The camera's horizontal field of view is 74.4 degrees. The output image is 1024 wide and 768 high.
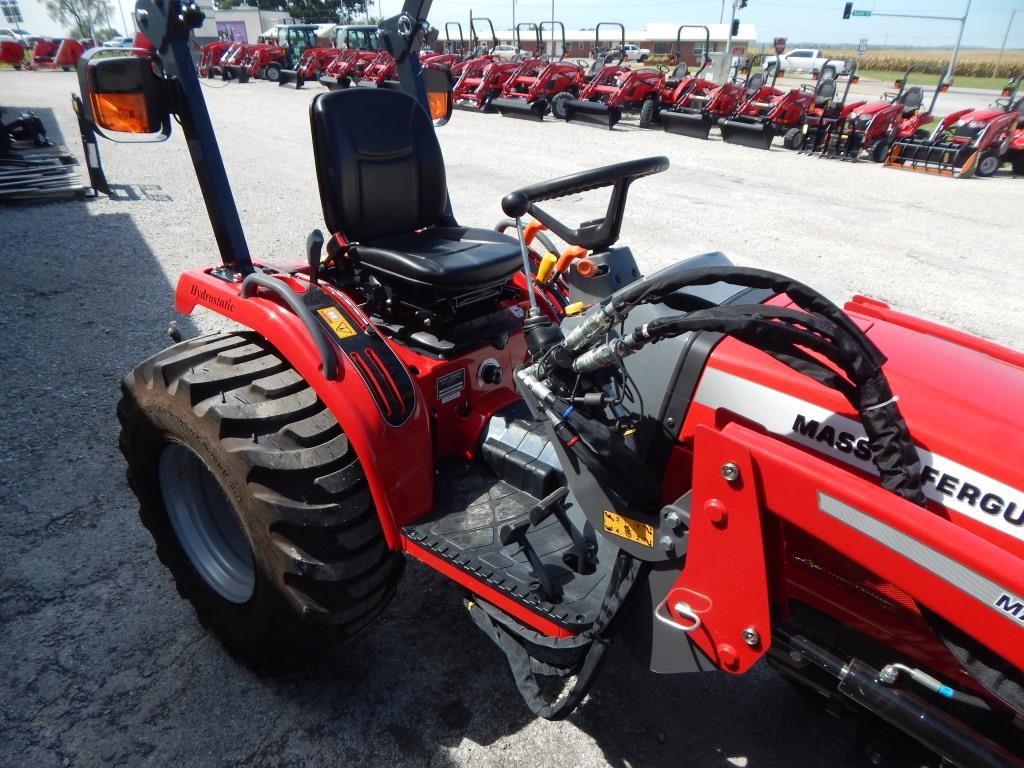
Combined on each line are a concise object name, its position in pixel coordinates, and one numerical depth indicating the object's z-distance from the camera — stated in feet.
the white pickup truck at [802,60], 119.65
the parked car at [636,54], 111.96
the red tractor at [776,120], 38.14
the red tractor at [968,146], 33.42
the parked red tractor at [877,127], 35.99
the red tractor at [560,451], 3.84
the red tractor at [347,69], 60.44
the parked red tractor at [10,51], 59.26
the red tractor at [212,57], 78.02
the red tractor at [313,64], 66.44
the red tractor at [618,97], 44.47
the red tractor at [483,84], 51.85
